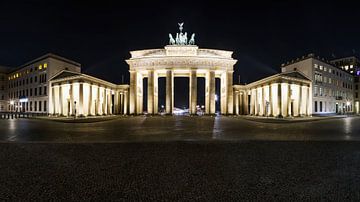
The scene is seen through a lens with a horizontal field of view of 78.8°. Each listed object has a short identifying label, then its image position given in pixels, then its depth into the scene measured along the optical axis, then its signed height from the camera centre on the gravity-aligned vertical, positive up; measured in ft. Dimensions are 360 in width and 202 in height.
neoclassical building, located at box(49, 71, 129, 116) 162.40 +5.61
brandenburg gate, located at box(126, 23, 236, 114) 177.47 +28.14
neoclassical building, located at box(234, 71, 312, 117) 156.68 +4.54
